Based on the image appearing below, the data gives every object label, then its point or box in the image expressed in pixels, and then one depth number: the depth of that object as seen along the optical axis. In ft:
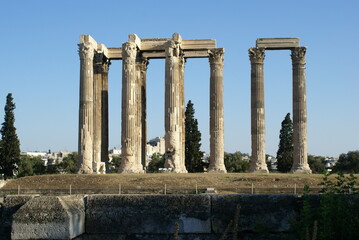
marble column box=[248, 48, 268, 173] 157.89
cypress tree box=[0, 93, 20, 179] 233.55
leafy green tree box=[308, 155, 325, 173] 361.10
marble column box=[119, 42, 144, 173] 153.62
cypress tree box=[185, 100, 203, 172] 237.66
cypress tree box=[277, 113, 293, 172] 242.99
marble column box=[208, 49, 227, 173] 157.69
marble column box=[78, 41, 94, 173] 152.15
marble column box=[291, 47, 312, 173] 158.51
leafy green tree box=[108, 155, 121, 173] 465.06
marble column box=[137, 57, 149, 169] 167.43
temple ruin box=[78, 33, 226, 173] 152.76
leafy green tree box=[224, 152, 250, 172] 307.13
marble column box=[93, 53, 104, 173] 163.48
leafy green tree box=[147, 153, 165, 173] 373.36
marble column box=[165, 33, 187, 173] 152.35
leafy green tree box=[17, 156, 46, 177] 351.01
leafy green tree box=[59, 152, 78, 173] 418.47
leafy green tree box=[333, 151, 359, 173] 315.58
